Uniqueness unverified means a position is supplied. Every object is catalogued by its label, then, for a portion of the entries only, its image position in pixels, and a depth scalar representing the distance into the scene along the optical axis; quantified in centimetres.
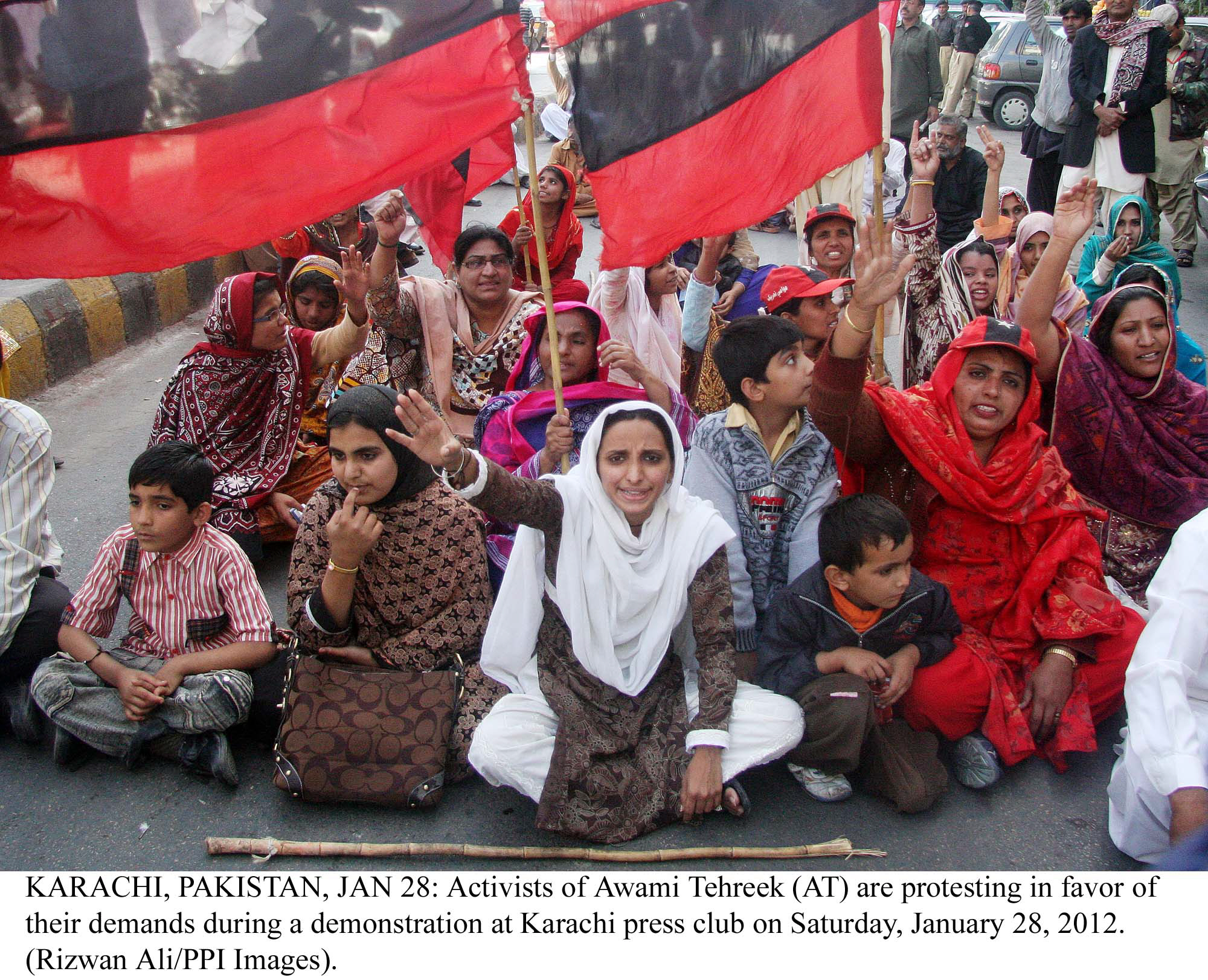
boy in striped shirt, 290
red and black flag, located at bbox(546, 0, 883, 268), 290
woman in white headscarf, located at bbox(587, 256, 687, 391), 448
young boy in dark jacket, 276
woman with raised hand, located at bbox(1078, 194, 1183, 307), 507
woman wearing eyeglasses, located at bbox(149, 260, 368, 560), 417
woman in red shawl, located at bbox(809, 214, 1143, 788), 293
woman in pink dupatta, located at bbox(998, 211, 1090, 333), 450
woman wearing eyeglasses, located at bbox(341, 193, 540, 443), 443
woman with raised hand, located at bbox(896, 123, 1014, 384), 439
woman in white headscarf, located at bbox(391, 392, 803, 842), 268
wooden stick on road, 260
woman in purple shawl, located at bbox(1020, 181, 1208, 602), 341
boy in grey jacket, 311
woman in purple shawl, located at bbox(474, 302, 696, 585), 365
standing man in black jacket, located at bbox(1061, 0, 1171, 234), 748
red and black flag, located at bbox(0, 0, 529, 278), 268
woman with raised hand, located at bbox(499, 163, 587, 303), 562
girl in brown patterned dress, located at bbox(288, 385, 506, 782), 296
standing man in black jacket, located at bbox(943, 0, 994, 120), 1349
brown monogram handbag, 277
